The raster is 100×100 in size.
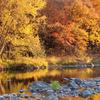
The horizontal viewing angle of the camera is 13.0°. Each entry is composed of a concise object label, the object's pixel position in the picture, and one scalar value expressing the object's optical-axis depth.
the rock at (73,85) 26.36
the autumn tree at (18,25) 39.84
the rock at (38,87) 25.14
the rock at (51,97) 21.78
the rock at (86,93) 23.17
